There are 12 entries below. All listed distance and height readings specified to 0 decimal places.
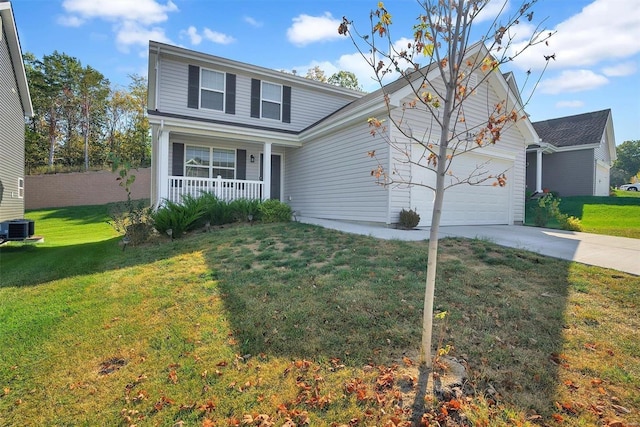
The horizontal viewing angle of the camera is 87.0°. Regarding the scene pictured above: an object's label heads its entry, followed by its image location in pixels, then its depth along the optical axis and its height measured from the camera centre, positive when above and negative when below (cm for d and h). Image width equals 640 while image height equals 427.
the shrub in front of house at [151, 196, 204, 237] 814 -36
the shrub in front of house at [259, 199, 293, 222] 968 -18
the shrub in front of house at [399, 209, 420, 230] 854 -29
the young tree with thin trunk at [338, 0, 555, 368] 251 +130
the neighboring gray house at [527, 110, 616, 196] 1823 +306
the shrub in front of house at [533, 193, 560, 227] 1030 -7
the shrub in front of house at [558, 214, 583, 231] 979 -36
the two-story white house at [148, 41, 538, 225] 926 +201
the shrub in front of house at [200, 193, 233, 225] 914 -20
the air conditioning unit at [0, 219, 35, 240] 946 -86
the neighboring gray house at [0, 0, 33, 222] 1105 +311
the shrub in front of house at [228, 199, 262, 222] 959 -17
